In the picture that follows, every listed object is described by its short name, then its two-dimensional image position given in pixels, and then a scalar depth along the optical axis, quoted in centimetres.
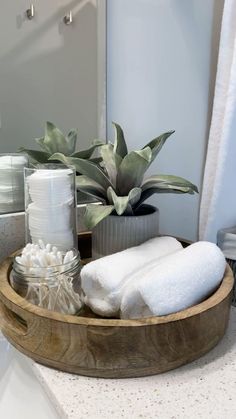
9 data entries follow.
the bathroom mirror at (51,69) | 87
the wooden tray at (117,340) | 50
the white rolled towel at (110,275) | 57
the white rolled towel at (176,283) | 53
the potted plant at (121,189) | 67
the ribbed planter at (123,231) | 67
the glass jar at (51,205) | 66
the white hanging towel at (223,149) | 69
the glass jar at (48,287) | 60
